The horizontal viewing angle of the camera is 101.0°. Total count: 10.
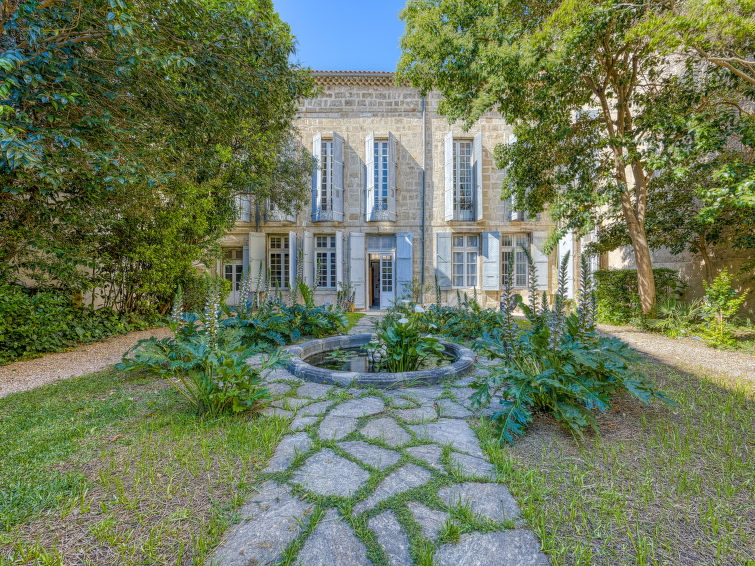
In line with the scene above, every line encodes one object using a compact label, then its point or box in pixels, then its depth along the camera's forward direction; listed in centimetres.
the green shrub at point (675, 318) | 511
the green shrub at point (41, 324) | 367
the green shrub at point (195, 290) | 624
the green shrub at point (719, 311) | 439
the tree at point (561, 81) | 426
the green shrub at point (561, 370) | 178
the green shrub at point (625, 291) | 614
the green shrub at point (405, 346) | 316
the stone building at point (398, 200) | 970
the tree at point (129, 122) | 289
